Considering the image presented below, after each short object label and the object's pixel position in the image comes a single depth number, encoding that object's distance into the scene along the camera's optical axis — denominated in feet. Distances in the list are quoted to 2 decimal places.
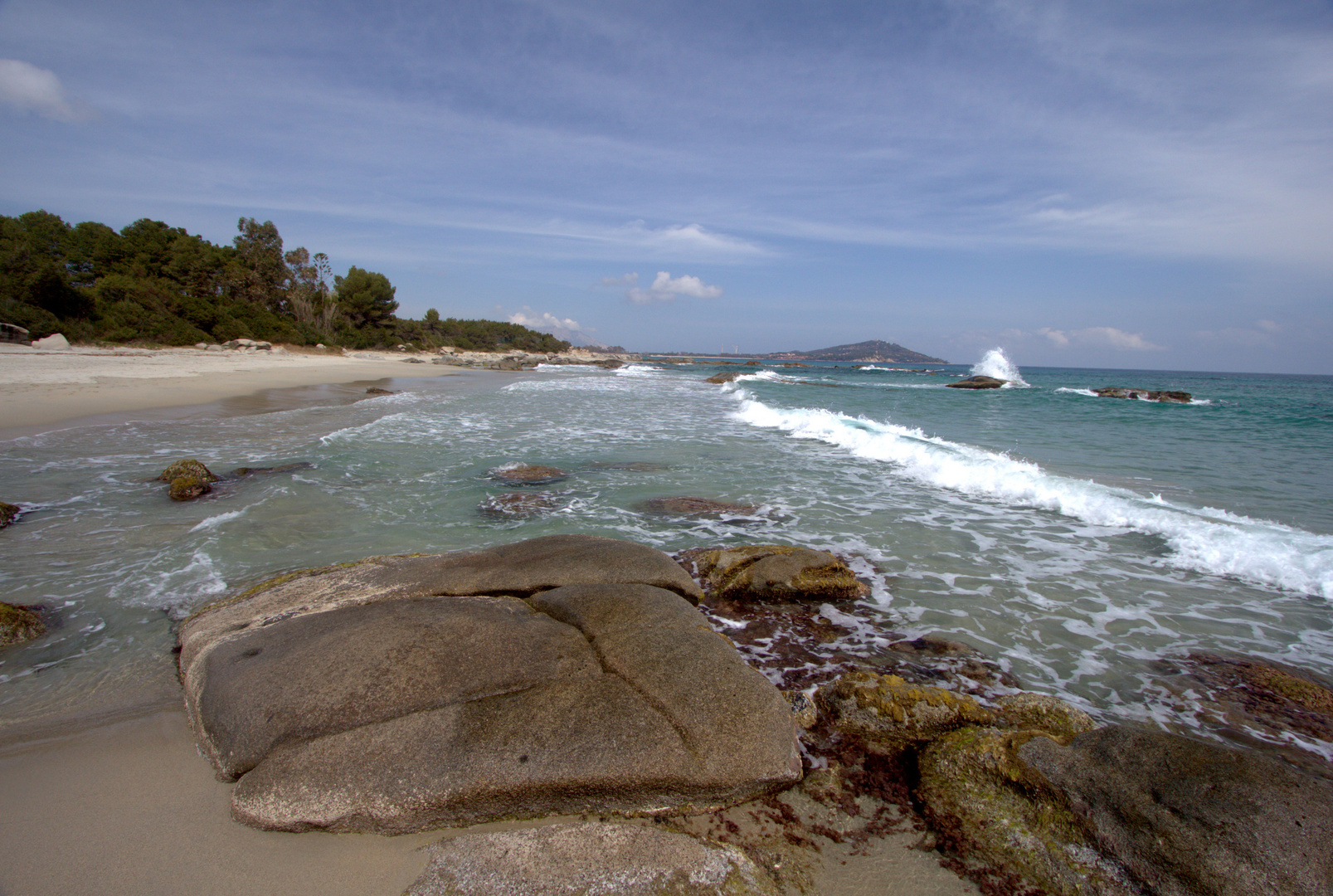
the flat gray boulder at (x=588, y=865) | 8.16
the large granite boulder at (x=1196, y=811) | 7.94
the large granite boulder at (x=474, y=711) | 9.43
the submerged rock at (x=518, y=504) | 27.86
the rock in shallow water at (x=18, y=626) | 15.02
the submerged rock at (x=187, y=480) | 27.44
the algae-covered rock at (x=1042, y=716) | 11.15
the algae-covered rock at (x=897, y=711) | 11.57
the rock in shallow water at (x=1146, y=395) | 120.16
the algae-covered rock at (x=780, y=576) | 18.58
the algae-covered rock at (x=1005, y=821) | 8.54
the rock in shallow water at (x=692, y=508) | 28.63
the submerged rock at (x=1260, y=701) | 12.42
